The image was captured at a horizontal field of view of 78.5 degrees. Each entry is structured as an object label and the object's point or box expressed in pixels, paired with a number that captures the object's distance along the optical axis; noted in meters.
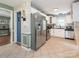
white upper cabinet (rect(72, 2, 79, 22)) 2.42
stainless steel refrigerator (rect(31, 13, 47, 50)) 2.25
